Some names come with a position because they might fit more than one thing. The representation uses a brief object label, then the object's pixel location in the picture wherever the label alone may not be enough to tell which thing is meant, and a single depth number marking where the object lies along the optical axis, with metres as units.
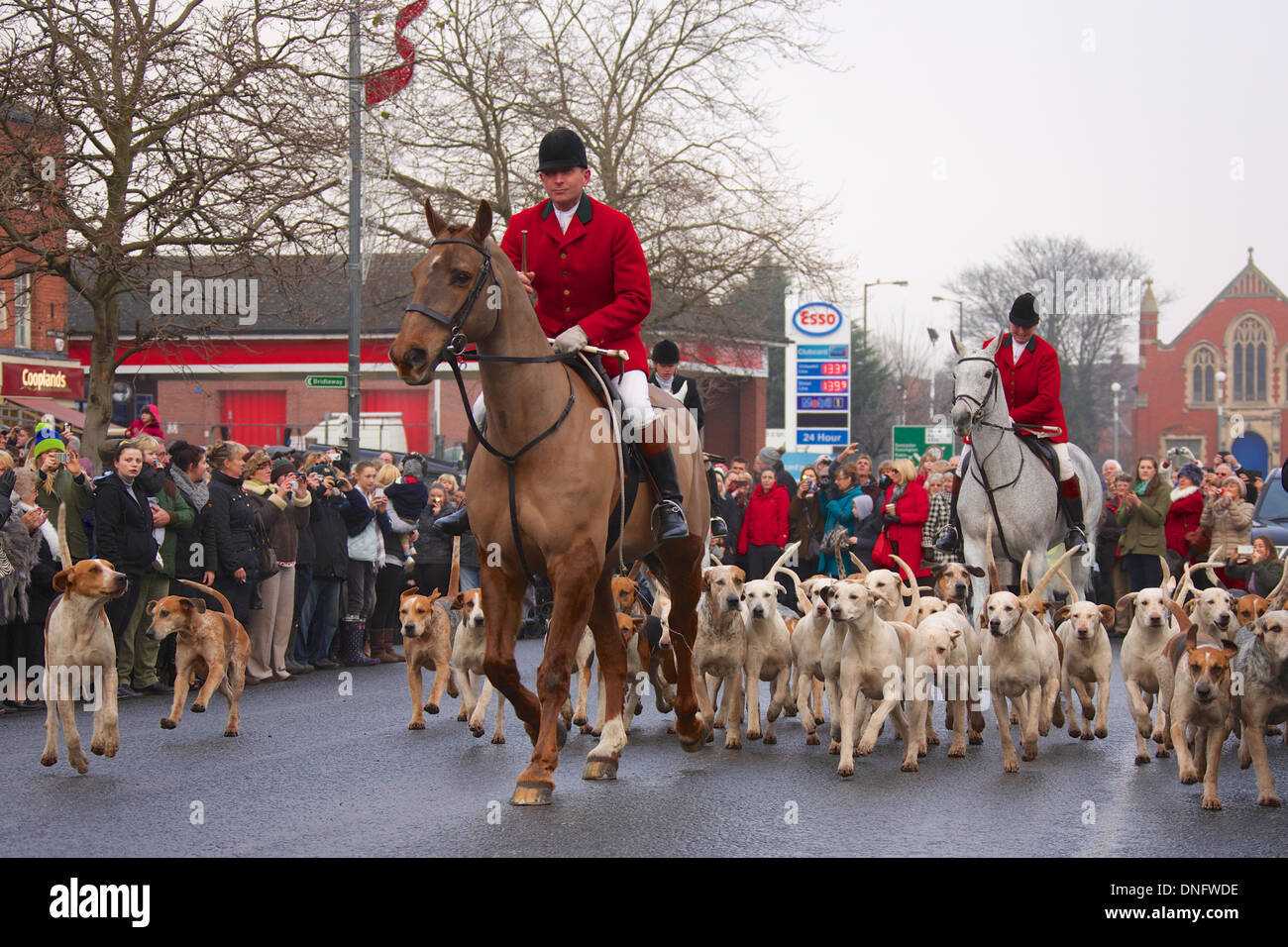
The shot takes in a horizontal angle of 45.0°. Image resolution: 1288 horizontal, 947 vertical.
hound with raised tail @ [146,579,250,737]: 10.89
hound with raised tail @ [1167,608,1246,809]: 8.28
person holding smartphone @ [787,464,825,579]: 18.48
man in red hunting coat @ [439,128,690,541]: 8.27
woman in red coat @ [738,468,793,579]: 18.36
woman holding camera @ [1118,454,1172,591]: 18.66
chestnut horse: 7.41
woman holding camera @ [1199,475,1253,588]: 16.86
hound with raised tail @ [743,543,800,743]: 10.63
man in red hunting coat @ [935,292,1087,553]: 12.12
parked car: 18.25
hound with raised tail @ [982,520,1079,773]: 9.80
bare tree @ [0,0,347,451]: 16.53
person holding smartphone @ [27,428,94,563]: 12.39
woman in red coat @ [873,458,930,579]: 16.69
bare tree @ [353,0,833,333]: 31.45
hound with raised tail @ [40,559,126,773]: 9.09
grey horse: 11.34
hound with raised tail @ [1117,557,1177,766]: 9.95
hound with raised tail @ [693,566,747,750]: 10.38
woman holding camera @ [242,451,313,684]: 14.41
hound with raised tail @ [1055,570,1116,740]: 10.50
